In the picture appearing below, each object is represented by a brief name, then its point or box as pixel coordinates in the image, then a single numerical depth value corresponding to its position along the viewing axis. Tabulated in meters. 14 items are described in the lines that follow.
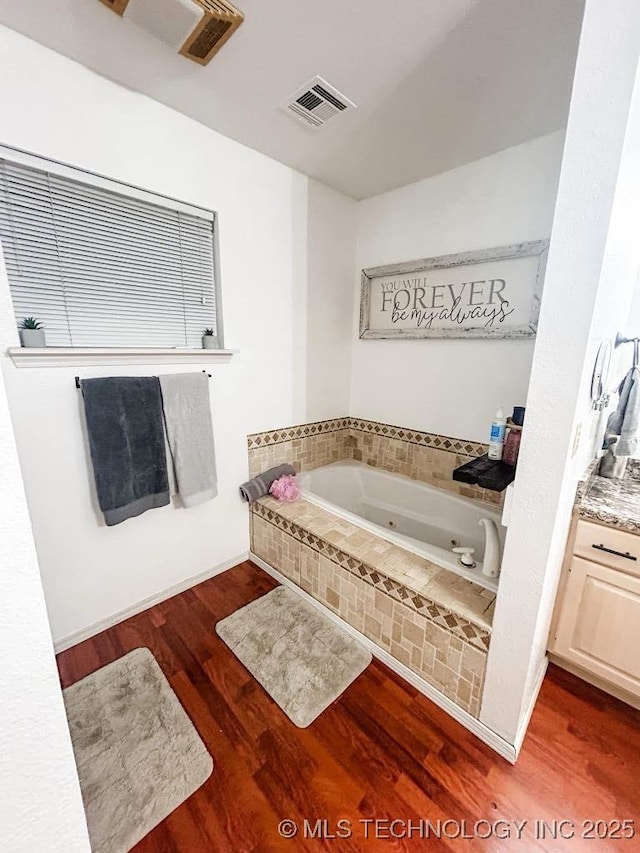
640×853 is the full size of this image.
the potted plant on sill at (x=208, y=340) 1.98
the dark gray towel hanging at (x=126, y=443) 1.61
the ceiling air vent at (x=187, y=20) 1.13
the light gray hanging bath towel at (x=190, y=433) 1.85
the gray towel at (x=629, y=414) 1.63
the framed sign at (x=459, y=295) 1.96
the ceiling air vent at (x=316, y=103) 1.48
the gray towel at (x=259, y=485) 2.27
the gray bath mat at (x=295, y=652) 1.49
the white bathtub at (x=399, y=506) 2.18
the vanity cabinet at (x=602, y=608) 1.35
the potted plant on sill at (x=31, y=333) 1.42
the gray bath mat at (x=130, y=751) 1.12
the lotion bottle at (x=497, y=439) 1.85
